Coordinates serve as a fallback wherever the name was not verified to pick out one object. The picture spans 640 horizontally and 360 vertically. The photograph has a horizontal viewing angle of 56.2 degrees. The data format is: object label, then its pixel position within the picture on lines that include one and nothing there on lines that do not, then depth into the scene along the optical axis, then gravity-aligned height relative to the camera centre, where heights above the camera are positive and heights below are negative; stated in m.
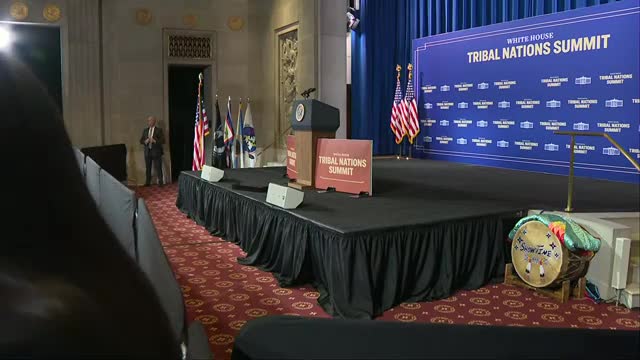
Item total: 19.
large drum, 3.76 -0.80
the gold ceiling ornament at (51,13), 10.49 +2.19
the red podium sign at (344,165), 4.98 -0.25
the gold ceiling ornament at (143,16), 11.09 +2.24
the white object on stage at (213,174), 6.57 -0.41
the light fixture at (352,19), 12.66 +2.46
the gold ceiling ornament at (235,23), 11.86 +2.26
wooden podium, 5.34 +0.08
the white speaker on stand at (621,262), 3.71 -0.79
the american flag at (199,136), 9.64 +0.01
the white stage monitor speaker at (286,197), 4.45 -0.46
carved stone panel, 11.03 +1.12
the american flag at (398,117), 10.98 +0.35
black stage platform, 3.65 -0.68
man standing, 10.72 -0.14
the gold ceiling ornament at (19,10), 10.23 +2.18
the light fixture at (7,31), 9.78 +1.78
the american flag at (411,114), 10.80 +0.39
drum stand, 3.85 -1.02
